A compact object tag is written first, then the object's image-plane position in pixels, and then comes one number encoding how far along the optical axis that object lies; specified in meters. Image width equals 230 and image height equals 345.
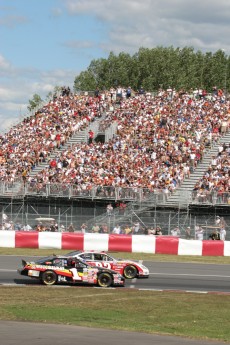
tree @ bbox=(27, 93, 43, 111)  140.09
